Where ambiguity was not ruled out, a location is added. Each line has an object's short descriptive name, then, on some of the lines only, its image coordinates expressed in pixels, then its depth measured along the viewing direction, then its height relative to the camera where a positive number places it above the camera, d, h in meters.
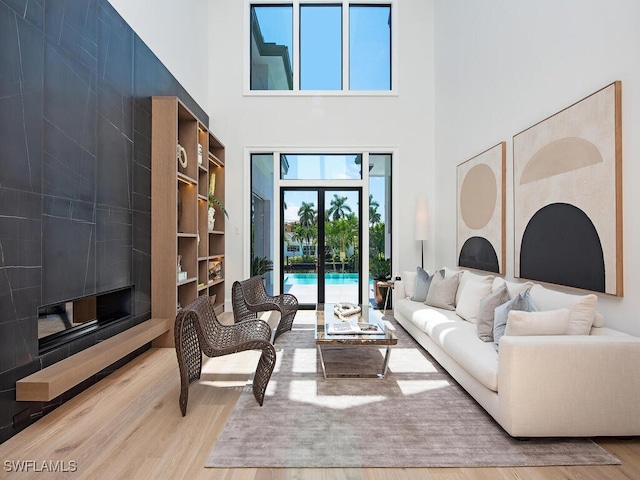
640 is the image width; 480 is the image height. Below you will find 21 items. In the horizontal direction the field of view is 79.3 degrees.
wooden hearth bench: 2.26 -0.84
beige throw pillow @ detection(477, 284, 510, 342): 3.10 -0.58
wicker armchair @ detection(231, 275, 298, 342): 4.29 -0.74
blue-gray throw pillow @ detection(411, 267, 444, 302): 4.89 -0.59
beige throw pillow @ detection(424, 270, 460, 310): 4.43 -0.61
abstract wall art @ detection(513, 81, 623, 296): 2.61 +0.34
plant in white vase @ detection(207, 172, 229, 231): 5.75 +0.58
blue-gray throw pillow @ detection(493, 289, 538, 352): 2.77 -0.50
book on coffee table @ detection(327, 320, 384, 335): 3.29 -0.79
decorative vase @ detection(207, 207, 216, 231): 5.67 +0.34
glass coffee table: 3.11 -0.80
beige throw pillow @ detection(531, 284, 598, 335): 2.48 -0.47
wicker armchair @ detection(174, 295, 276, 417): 2.56 -0.75
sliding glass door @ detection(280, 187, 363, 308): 6.65 -0.07
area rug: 2.04 -1.15
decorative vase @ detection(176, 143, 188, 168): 4.47 +1.00
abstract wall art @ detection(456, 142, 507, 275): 4.21 +0.36
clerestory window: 6.55 +3.33
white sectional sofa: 2.17 -0.82
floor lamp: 6.18 +0.31
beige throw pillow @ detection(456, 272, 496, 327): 3.79 -0.56
